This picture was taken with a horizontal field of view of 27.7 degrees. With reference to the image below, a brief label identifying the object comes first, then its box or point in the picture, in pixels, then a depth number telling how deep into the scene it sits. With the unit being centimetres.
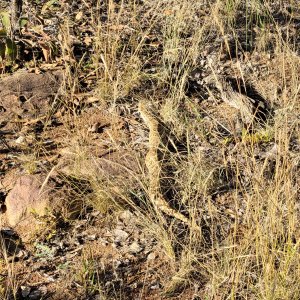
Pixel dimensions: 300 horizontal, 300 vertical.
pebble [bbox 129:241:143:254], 333
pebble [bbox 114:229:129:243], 341
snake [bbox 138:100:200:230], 343
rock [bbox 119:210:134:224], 352
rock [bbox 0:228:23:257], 331
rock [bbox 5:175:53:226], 344
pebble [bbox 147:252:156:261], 328
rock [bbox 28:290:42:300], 307
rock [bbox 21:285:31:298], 308
